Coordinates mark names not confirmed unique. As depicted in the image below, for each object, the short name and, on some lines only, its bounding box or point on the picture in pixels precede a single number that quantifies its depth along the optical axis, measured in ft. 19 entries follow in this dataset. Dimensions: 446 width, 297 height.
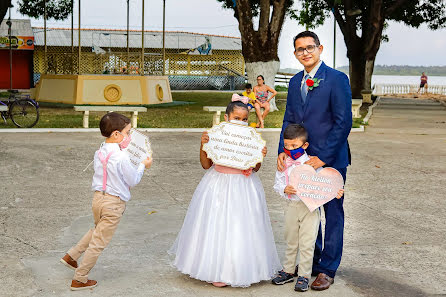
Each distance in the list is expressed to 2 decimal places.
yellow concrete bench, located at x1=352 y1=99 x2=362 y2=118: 76.61
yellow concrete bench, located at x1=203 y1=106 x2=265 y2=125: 61.52
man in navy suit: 16.60
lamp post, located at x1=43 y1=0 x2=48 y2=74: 92.32
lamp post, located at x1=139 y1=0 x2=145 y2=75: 88.02
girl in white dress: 16.46
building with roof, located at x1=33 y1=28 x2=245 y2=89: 156.66
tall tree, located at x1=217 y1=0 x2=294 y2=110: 81.20
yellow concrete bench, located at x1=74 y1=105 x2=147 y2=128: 58.95
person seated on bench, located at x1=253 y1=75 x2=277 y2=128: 63.41
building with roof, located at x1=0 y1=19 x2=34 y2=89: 143.74
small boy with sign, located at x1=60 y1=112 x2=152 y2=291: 16.35
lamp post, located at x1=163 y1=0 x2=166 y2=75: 87.61
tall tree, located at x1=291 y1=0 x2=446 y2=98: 118.42
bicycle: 58.08
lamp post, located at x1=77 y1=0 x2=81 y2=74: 83.41
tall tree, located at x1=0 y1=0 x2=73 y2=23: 111.45
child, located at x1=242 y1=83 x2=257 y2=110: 60.59
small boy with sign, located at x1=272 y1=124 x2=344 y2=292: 16.58
